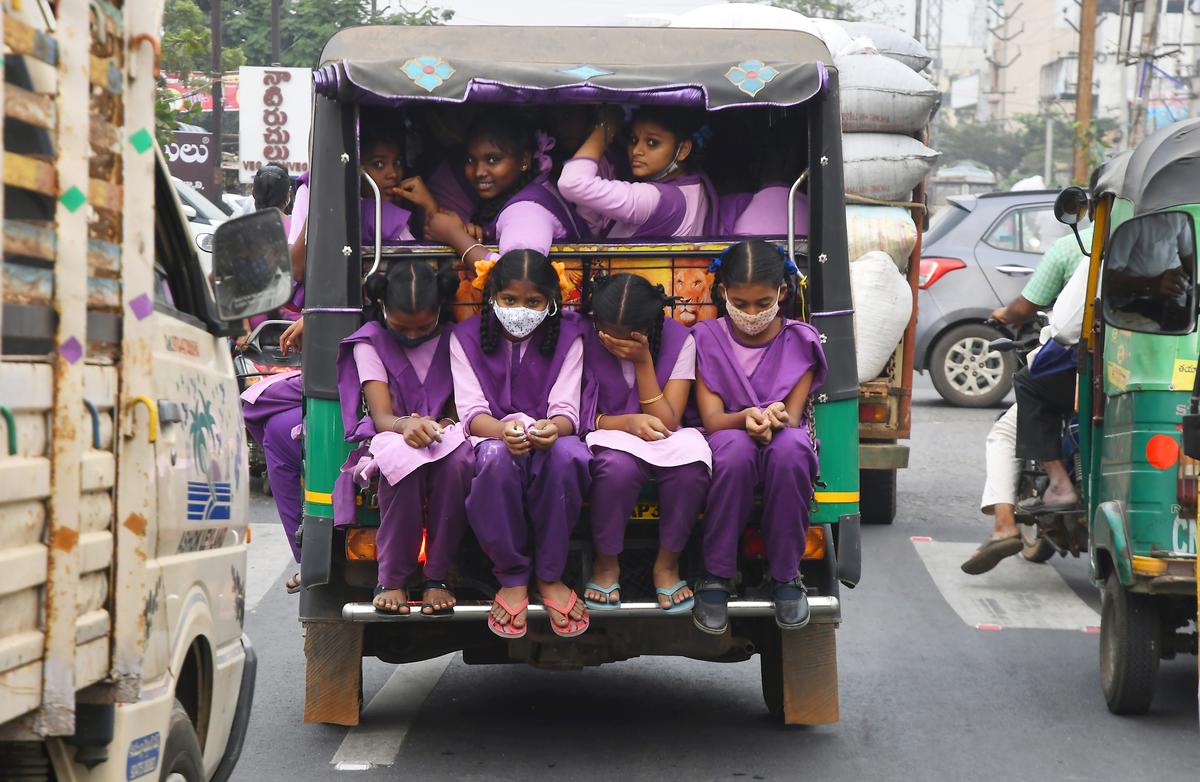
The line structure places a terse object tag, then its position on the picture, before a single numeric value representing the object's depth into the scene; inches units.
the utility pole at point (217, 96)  1127.6
